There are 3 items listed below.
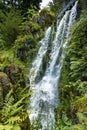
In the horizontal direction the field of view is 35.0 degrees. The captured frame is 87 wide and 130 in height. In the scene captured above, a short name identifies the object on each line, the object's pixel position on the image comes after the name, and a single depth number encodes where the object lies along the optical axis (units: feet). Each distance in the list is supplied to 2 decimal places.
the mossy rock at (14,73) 13.28
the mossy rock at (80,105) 12.02
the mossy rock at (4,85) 9.71
